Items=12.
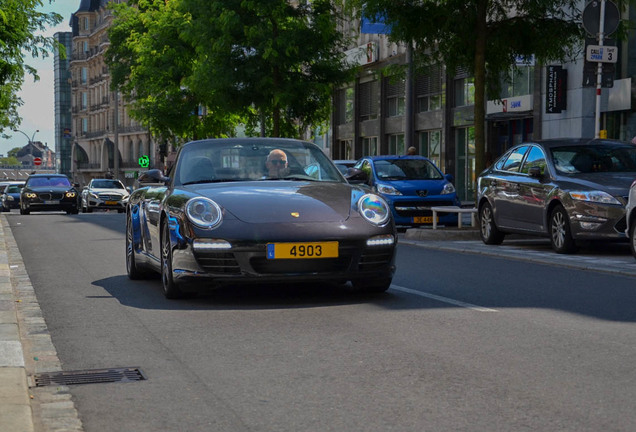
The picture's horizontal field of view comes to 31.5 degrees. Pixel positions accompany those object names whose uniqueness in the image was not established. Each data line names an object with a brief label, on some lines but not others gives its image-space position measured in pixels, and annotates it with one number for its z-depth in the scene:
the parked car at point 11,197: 52.26
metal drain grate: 5.89
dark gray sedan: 14.34
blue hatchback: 21.73
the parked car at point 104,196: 43.41
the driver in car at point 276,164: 9.84
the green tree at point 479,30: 19.94
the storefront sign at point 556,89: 30.20
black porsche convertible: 8.56
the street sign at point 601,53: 18.80
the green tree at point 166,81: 47.94
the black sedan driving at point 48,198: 39.25
